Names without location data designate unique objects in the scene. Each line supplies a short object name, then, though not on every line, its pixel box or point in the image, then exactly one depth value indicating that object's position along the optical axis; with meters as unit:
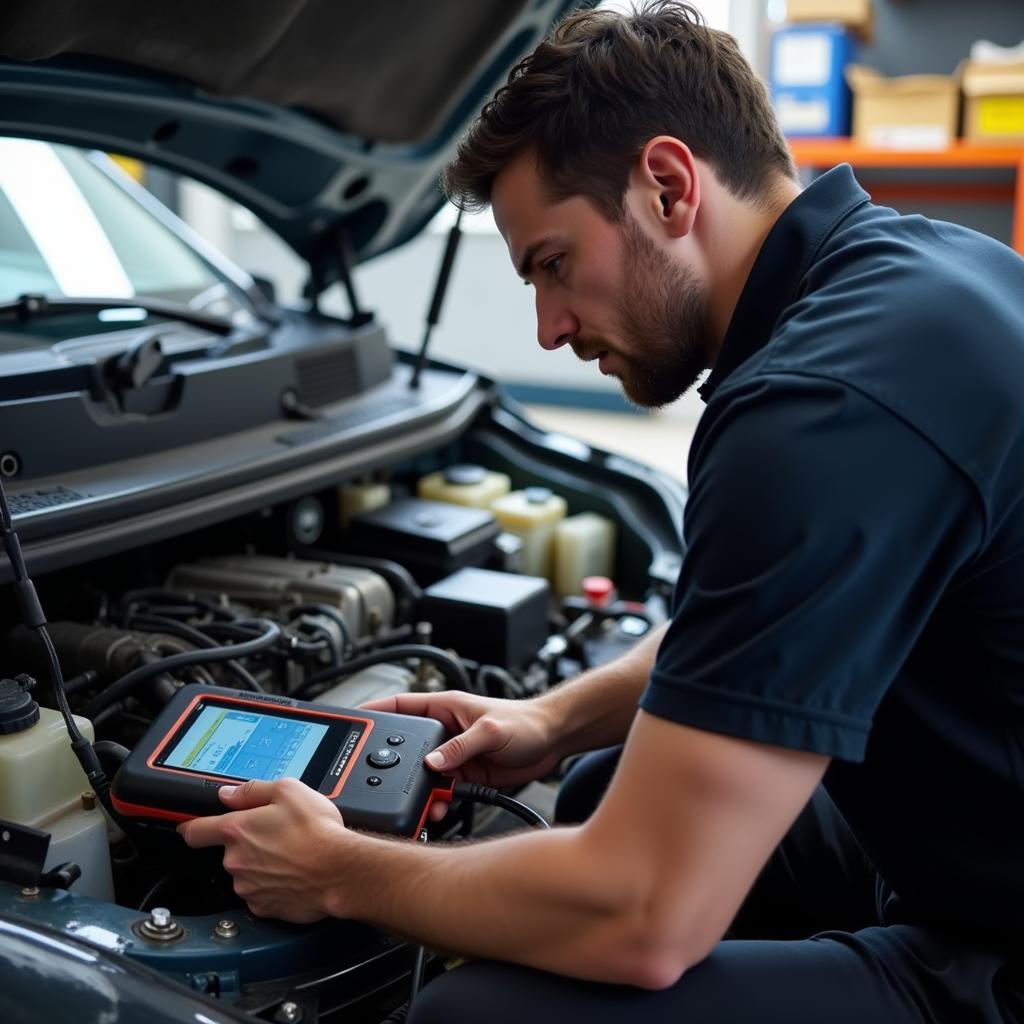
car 1.06
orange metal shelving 4.17
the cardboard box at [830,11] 4.31
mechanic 0.85
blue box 4.36
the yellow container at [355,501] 1.98
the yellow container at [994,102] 4.02
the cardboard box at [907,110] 4.23
